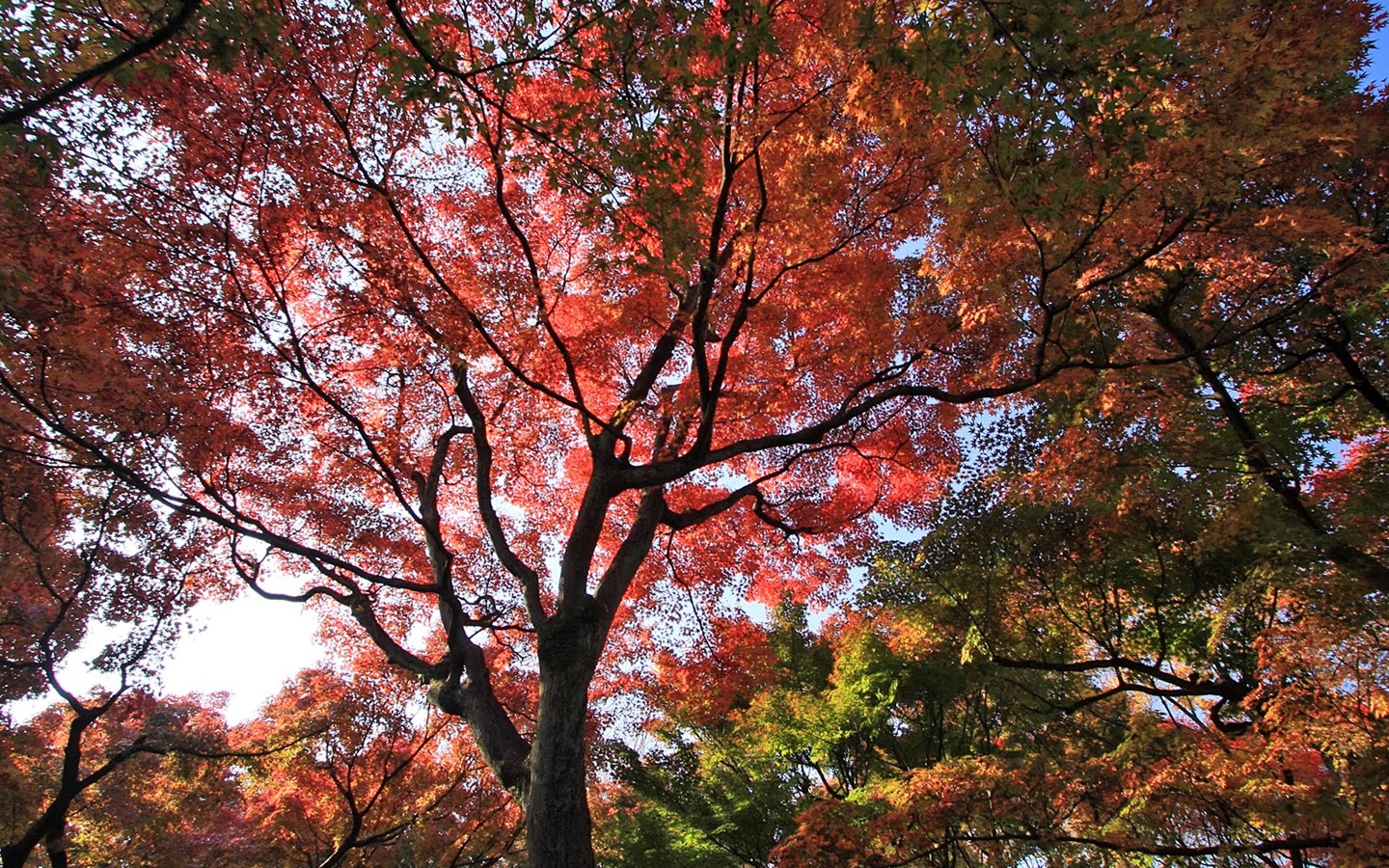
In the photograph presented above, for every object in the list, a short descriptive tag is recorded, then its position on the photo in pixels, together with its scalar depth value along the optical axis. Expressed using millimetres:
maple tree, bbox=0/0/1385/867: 3062
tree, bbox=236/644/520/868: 9711
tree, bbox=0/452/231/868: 7039
